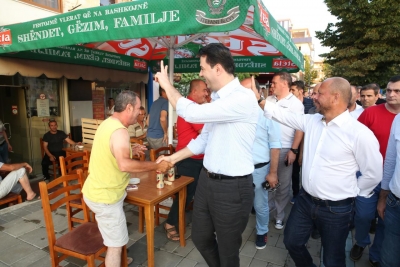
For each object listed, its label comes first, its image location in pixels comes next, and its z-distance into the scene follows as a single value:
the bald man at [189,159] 3.17
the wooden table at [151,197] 2.47
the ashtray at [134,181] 2.86
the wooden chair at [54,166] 5.54
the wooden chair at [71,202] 3.14
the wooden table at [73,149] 5.37
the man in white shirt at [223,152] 1.77
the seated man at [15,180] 3.98
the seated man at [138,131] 6.36
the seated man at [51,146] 5.68
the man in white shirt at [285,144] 3.50
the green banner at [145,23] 2.33
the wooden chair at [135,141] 5.54
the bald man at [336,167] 2.00
